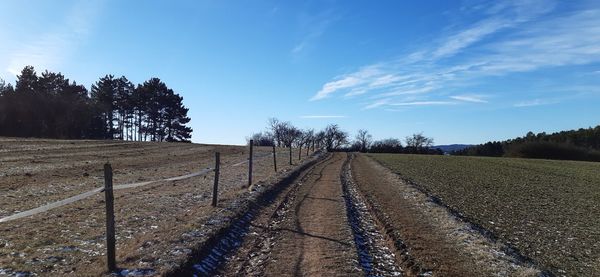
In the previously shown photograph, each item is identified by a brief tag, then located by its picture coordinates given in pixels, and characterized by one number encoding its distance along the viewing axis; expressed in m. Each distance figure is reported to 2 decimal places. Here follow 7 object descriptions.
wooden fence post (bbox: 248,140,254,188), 20.49
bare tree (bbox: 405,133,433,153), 184.00
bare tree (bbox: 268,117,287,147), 165.38
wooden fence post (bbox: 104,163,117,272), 7.49
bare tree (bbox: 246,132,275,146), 155.50
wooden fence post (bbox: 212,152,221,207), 14.29
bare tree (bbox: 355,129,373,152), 176.73
